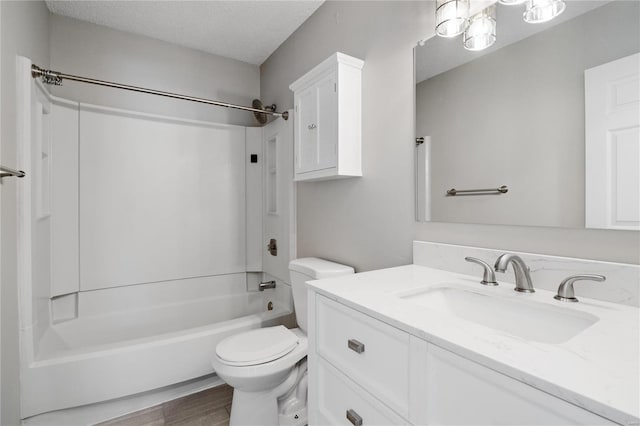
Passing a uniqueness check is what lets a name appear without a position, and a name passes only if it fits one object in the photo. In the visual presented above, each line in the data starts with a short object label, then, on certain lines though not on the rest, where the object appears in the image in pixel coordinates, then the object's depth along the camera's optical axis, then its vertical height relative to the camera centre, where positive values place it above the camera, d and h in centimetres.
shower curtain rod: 158 +77
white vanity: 49 -29
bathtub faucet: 237 -57
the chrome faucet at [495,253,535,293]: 94 -20
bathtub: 155 -79
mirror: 84 +30
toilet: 140 -73
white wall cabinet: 158 +51
